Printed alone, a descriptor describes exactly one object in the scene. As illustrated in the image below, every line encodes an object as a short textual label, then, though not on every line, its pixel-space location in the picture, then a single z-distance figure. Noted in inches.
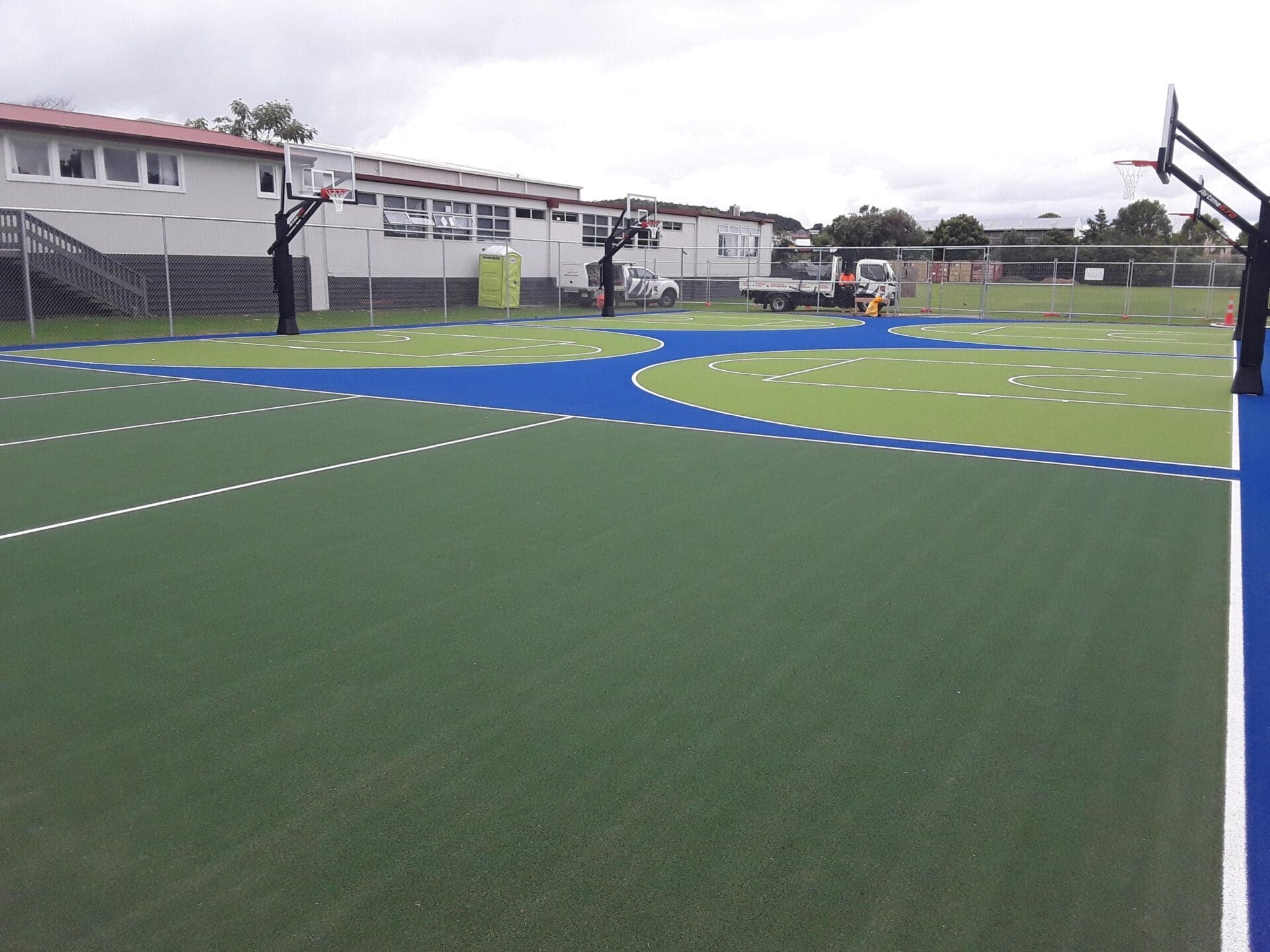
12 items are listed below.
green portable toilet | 1375.5
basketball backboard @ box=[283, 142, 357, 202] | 900.0
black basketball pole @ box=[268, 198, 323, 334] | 867.4
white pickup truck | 1485.0
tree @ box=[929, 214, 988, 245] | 2623.0
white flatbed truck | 1412.4
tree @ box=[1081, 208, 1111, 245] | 2377.0
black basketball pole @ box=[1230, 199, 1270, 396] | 506.3
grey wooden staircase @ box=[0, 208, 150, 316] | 954.7
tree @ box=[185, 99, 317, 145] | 2074.3
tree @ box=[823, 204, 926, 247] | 3043.8
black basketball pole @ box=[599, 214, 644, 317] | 1232.2
